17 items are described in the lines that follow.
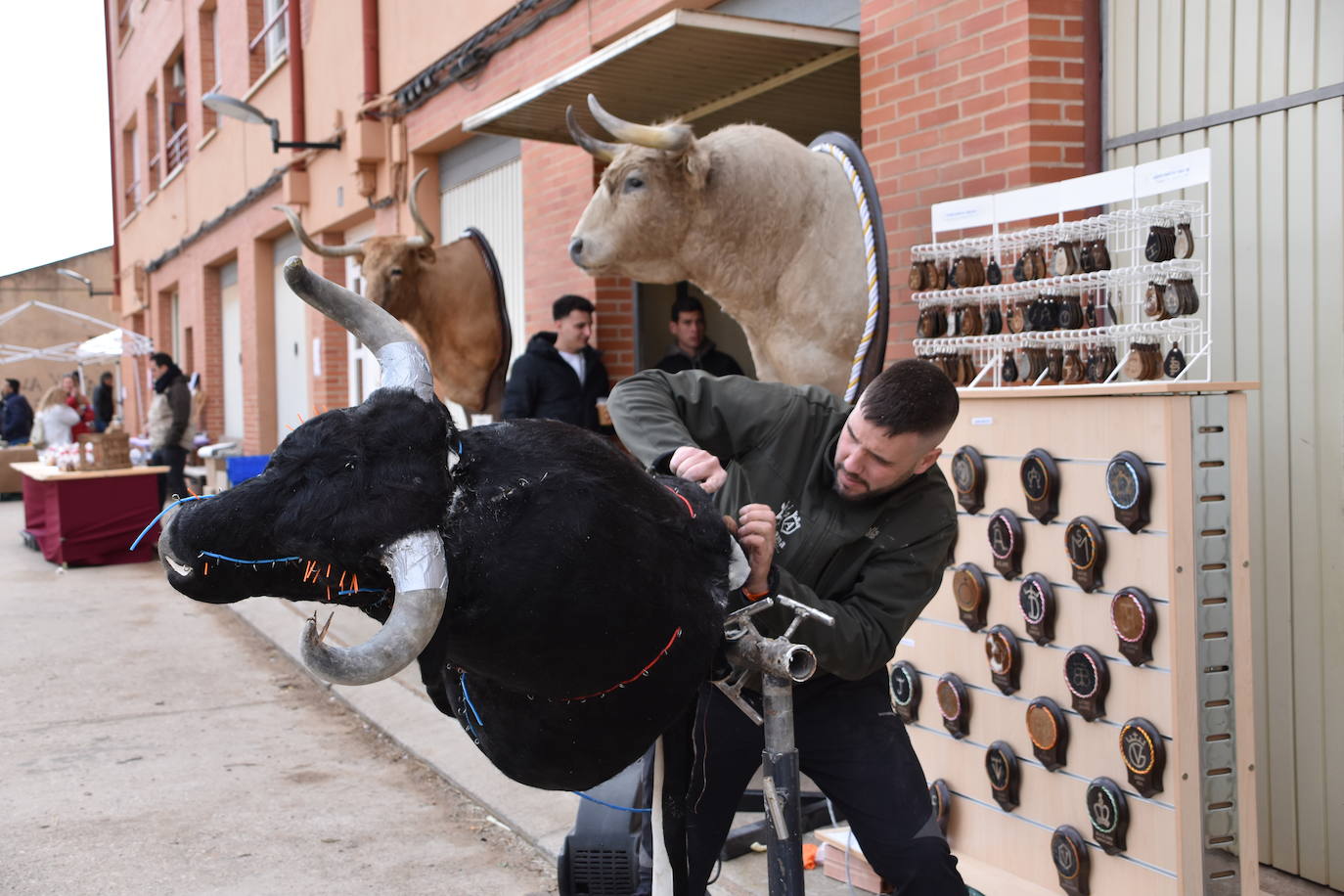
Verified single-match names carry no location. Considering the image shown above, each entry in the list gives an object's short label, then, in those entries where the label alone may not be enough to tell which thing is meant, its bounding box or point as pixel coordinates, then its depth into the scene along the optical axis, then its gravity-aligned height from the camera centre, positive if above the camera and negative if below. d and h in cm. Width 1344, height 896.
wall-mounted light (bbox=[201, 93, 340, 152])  1163 +309
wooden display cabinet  314 -63
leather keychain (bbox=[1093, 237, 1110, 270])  349 +43
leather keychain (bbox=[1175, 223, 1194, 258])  333 +45
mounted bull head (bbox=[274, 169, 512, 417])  720 +74
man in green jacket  263 -31
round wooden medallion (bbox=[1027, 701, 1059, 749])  346 -93
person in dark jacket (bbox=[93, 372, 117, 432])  2216 +36
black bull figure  151 -19
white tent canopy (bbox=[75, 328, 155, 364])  1834 +121
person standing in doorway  669 +39
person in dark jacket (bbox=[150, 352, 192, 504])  1318 -2
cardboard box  391 -151
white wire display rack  334 +34
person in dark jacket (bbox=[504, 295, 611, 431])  680 +23
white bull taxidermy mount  466 +72
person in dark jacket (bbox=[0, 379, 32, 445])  2361 +13
